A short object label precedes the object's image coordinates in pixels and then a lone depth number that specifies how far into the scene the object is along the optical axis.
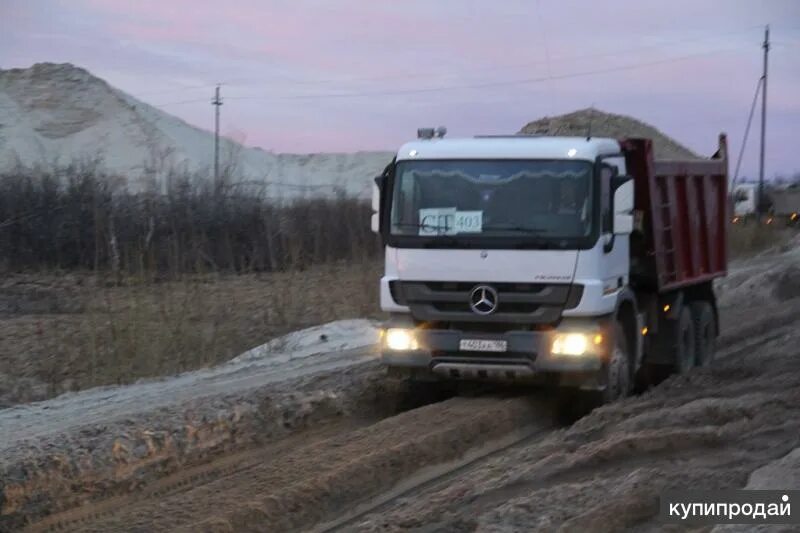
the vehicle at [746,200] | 58.16
